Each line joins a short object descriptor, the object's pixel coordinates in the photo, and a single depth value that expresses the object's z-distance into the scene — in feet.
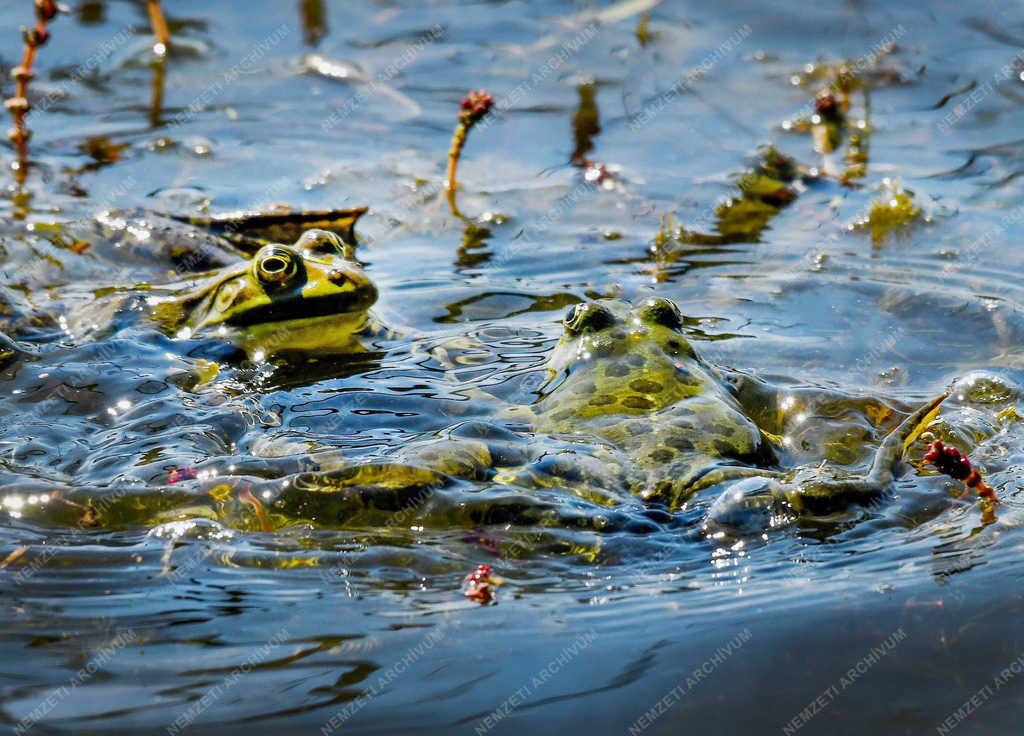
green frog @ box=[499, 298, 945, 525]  25.05
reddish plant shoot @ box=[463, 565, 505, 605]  21.95
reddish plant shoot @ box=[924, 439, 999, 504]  23.13
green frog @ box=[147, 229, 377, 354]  34.17
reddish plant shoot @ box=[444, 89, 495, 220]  44.04
